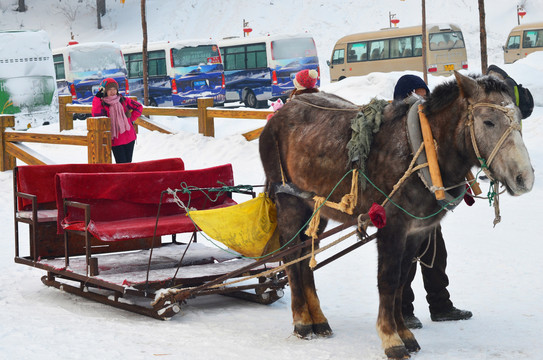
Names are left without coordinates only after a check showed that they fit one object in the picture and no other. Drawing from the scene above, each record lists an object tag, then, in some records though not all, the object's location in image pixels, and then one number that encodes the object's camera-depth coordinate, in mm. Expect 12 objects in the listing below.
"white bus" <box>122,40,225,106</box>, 25719
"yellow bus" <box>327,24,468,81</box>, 29719
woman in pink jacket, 10523
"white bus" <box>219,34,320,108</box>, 26438
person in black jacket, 5965
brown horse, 4770
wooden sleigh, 6199
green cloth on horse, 5250
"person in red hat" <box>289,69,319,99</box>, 7301
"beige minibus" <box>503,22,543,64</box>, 33656
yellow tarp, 6141
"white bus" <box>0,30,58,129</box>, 19016
